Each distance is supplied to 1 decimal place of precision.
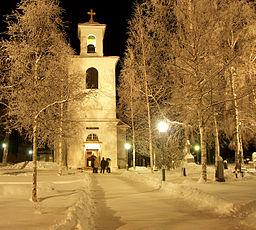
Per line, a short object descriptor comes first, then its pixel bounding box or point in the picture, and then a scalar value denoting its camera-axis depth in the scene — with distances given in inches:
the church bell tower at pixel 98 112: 1210.1
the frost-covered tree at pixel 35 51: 414.9
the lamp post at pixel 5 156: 1407.5
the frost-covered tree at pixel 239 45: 735.1
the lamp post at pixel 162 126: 648.4
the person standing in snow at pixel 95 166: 1043.5
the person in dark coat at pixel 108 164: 1095.9
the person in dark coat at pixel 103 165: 1065.5
